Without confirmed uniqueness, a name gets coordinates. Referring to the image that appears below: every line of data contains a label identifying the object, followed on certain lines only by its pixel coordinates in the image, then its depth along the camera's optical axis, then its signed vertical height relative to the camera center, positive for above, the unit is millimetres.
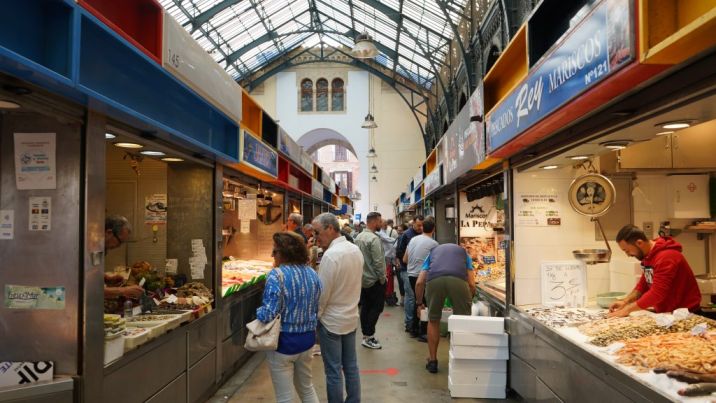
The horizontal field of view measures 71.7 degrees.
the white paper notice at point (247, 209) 7266 +153
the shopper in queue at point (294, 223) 7047 -54
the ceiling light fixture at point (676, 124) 2869 +556
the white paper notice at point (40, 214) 2682 +33
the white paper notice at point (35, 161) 2693 +323
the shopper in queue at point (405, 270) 7598 -887
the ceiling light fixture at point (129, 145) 3821 +585
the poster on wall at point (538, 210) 4984 +86
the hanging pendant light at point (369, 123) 20312 +3970
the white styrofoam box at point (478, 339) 4705 -1154
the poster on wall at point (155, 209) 5478 +119
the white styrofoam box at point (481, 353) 4723 -1287
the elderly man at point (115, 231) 3684 -84
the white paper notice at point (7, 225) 2691 -27
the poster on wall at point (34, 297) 2674 -416
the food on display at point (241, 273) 5770 -758
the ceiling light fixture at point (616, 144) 3573 +551
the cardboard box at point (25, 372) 2627 -812
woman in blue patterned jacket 3336 -606
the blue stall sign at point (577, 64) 2129 +813
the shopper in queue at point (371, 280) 6387 -787
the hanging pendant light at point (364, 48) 10836 +3751
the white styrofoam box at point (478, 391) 4777 -1666
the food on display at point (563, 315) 4063 -853
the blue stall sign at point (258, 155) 5444 +803
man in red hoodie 3869 -512
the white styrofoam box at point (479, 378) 4781 -1537
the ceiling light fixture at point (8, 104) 2345 +575
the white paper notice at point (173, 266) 5086 -476
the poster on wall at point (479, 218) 7961 +12
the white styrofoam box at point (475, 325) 4742 -1019
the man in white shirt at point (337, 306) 3801 -678
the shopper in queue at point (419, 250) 6741 -439
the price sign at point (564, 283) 4898 -642
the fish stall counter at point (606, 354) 2592 -850
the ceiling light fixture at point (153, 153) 4300 +587
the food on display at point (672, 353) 2623 -775
